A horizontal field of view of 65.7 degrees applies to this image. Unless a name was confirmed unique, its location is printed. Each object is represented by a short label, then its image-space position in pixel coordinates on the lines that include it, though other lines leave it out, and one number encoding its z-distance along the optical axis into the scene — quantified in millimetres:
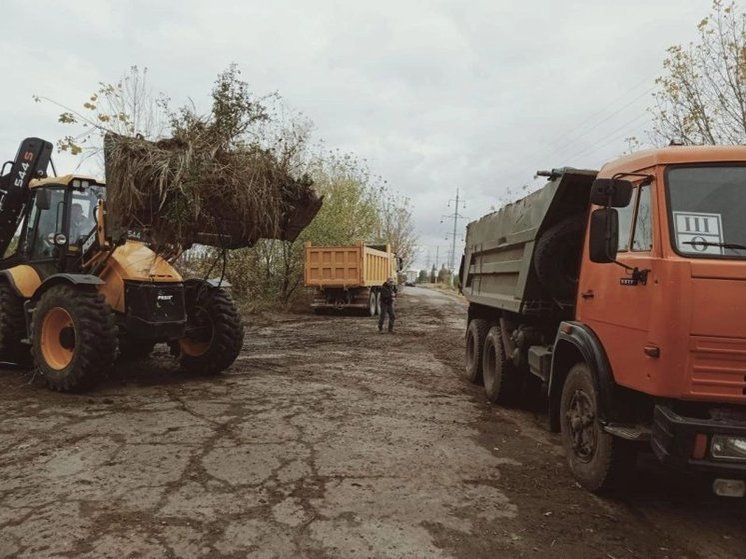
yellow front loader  6660
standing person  14766
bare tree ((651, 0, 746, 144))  12570
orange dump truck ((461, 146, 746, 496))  3365
